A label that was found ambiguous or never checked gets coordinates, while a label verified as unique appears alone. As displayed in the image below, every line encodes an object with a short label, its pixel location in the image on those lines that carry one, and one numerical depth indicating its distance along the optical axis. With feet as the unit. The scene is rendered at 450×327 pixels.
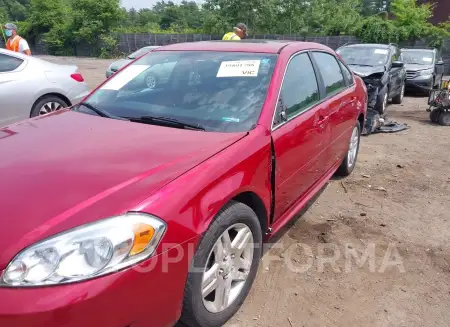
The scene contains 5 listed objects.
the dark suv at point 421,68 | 38.17
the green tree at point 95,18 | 118.01
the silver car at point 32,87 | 17.70
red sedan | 5.20
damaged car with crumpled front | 26.73
